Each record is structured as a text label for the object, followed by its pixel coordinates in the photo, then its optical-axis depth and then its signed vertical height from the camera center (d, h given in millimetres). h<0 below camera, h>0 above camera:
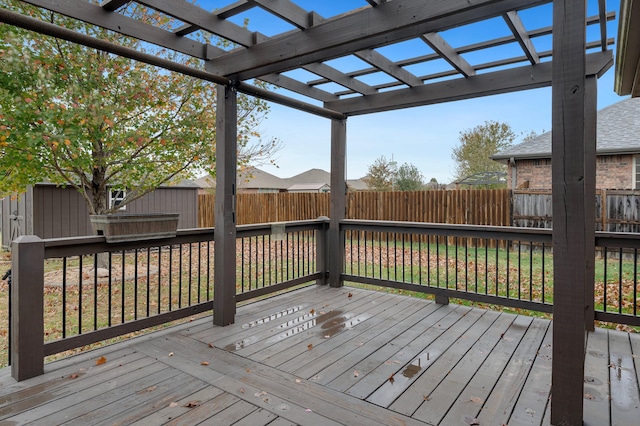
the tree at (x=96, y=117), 4270 +1244
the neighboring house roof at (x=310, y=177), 39188 +3703
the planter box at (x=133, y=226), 2744 -114
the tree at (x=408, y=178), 17953 +1626
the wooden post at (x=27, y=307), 2289 -601
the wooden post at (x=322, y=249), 4953 -512
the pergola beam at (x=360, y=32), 2102 +1193
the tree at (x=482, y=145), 16531 +3009
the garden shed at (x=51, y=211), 8375 +17
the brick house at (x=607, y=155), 8406 +1362
